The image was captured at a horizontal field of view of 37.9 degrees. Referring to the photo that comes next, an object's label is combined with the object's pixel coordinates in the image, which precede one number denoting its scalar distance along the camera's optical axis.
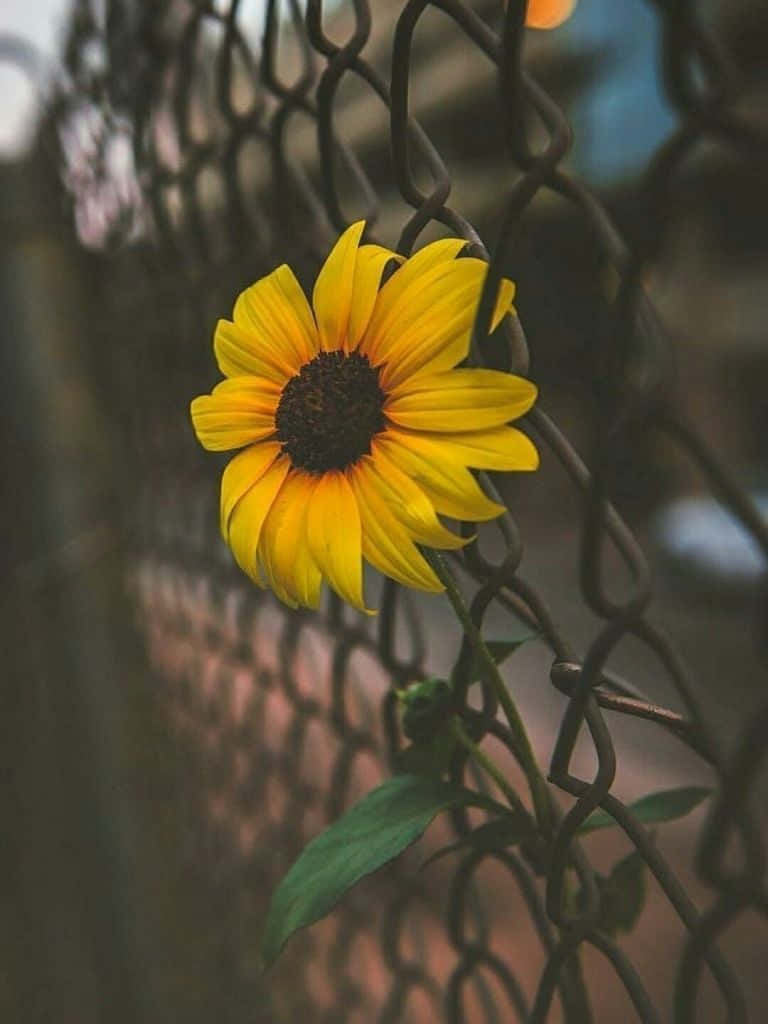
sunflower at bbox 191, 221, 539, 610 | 0.20
